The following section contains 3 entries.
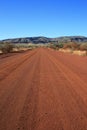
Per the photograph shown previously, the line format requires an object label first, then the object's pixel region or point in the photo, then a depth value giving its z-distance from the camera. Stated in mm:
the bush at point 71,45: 38905
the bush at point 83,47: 30677
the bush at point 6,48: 27784
